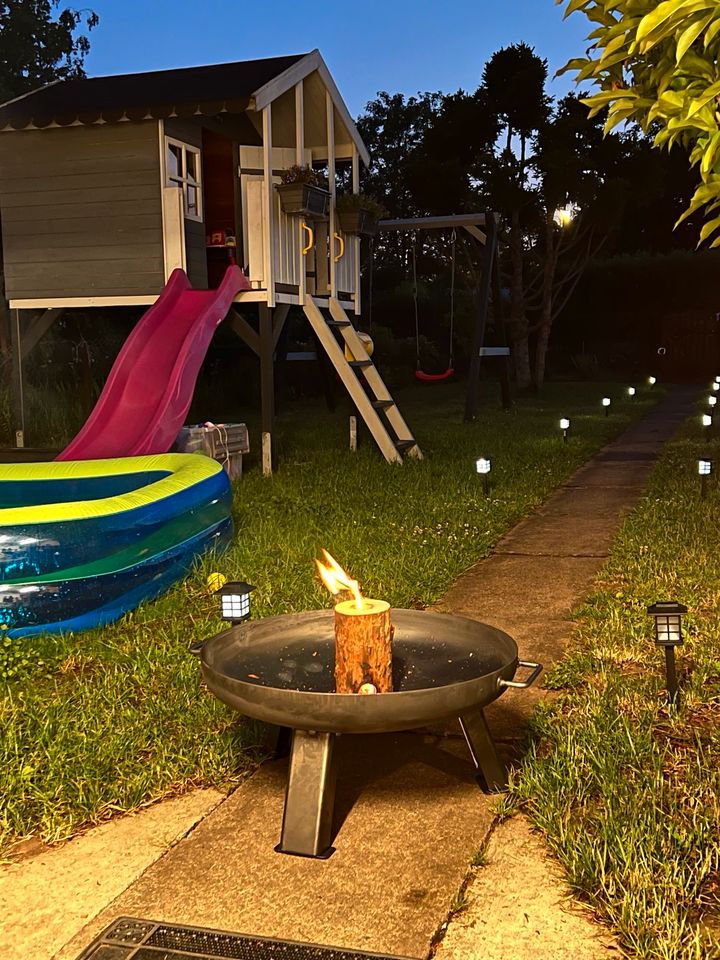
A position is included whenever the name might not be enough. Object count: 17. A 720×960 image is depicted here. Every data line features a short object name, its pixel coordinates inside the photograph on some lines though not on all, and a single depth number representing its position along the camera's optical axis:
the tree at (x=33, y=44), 26.19
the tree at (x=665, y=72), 2.71
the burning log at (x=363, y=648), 3.04
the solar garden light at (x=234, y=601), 4.04
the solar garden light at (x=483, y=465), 8.22
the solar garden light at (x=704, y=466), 7.55
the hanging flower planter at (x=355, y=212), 12.07
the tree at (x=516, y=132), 22.95
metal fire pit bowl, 2.83
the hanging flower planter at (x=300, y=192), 10.62
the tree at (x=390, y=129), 39.84
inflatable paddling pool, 4.83
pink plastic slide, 8.73
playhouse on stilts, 10.50
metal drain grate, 2.46
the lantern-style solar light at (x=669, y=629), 3.77
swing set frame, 14.93
